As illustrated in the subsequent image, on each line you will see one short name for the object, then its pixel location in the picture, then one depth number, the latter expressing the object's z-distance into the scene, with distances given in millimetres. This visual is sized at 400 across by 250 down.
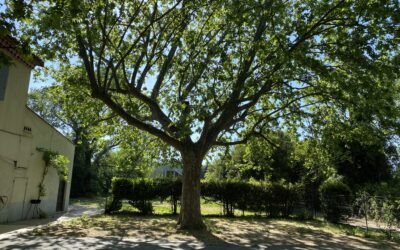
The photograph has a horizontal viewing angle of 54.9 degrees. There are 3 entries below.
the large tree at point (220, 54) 11297
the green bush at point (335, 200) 19150
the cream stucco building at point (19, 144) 14711
